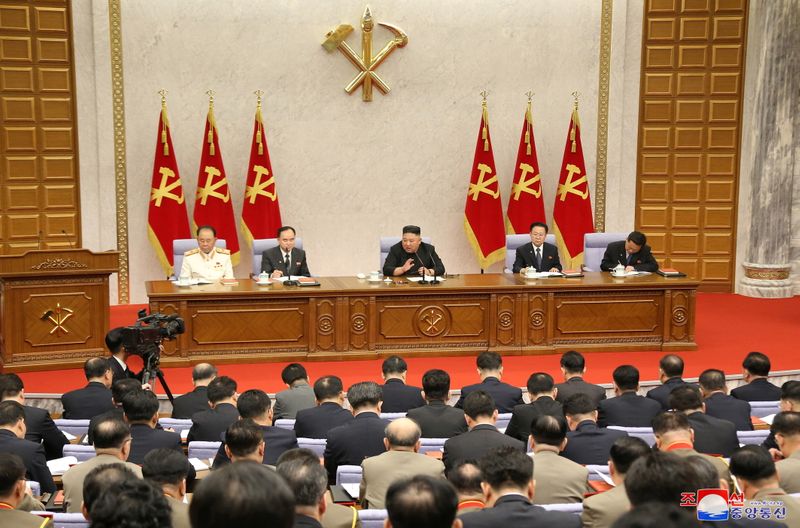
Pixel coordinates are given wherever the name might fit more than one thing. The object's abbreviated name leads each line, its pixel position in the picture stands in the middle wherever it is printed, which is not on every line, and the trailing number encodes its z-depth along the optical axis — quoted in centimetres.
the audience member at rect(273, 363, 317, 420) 599
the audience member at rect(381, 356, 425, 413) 610
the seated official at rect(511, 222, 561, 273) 963
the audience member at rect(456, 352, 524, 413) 606
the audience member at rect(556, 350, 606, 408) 599
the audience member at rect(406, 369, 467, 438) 530
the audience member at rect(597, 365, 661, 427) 564
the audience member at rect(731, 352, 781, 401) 626
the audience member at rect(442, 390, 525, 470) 451
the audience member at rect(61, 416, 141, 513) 410
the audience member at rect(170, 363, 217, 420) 594
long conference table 842
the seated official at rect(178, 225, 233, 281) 917
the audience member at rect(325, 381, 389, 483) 488
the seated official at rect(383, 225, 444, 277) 919
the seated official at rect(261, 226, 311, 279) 934
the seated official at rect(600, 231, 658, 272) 966
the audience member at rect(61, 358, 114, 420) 596
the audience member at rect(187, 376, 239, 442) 525
